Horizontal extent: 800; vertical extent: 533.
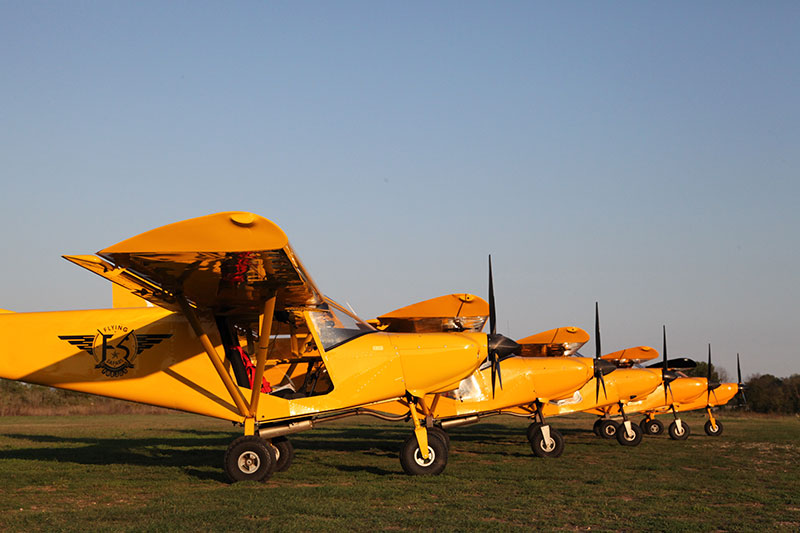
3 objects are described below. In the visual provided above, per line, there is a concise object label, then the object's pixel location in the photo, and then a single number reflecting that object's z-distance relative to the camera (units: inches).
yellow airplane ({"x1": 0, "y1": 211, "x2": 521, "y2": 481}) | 377.4
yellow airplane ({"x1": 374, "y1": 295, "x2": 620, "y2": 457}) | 536.1
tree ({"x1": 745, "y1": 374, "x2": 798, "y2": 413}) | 1701.5
